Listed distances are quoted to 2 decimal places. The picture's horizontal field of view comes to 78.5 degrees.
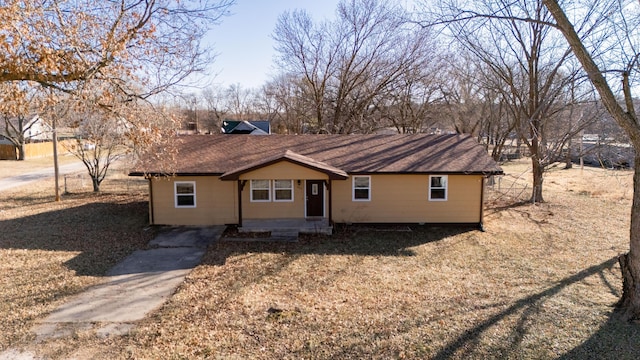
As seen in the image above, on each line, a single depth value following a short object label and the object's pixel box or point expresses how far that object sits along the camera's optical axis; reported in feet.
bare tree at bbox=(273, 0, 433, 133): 88.53
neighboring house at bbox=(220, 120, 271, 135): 95.35
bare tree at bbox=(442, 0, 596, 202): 62.59
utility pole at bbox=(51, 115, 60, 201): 62.93
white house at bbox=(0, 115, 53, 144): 129.84
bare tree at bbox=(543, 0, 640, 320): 23.91
